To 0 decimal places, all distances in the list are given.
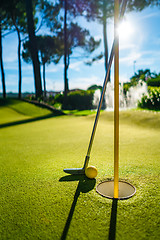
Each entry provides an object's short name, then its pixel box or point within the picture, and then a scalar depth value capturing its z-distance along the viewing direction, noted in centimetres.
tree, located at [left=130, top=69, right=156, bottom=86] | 5011
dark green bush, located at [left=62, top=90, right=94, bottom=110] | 1503
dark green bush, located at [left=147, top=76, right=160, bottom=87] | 1287
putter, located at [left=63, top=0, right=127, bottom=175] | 167
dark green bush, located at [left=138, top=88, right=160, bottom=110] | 873
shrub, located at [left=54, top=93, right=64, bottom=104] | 1758
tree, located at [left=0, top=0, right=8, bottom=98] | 1823
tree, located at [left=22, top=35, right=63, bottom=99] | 2569
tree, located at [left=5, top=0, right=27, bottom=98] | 1618
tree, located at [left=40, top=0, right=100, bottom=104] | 1709
